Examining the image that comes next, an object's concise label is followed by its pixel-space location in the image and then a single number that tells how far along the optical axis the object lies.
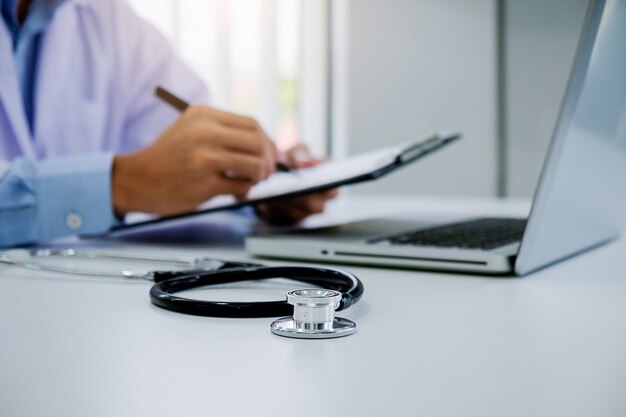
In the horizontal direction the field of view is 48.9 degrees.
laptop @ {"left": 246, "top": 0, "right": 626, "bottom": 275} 0.48
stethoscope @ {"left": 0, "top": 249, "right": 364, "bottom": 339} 0.39
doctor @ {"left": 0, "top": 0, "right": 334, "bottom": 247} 0.82
